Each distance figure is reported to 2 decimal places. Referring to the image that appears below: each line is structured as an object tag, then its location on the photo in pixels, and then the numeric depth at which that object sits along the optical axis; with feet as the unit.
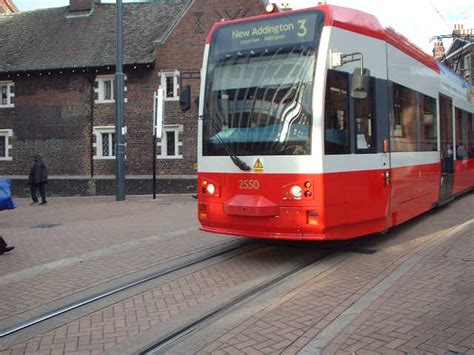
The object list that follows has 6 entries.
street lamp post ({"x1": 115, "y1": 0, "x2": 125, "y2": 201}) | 60.95
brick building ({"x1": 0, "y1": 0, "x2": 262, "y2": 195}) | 84.48
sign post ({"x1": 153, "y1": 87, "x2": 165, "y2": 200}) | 59.57
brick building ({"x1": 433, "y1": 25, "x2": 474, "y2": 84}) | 104.16
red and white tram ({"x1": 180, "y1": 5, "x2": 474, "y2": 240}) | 21.47
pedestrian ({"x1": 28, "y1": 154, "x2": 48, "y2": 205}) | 60.75
